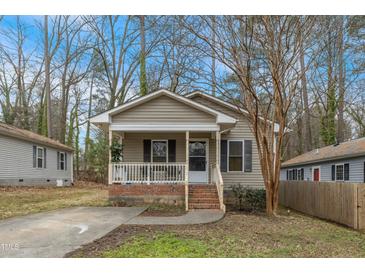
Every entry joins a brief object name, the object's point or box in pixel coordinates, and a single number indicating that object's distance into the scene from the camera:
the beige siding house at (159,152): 12.76
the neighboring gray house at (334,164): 14.70
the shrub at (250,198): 12.70
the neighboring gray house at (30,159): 18.67
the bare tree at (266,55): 10.70
